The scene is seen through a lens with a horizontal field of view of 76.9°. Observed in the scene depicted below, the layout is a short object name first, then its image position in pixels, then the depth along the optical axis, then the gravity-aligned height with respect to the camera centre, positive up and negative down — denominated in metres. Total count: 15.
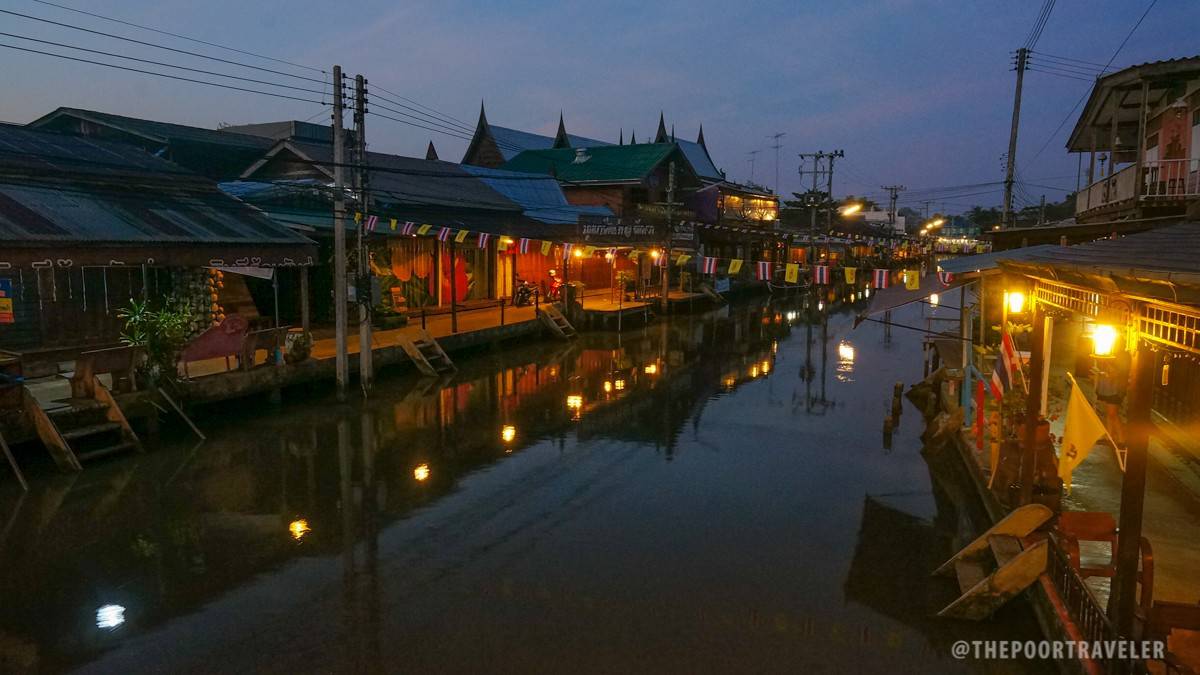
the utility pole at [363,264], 17.11 -0.30
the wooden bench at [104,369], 12.80 -2.08
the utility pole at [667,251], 35.29 +0.11
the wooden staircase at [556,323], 28.38 -2.66
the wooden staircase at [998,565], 7.16 -3.08
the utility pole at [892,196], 103.35 +8.25
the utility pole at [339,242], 16.33 +0.19
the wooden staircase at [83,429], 11.81 -2.96
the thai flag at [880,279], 22.00 -0.70
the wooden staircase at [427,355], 20.81 -2.90
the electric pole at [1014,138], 32.89 +5.10
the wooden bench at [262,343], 16.12 -2.04
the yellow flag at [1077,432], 6.97 -1.66
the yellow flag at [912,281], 15.41 -0.54
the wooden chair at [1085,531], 6.71 -2.49
